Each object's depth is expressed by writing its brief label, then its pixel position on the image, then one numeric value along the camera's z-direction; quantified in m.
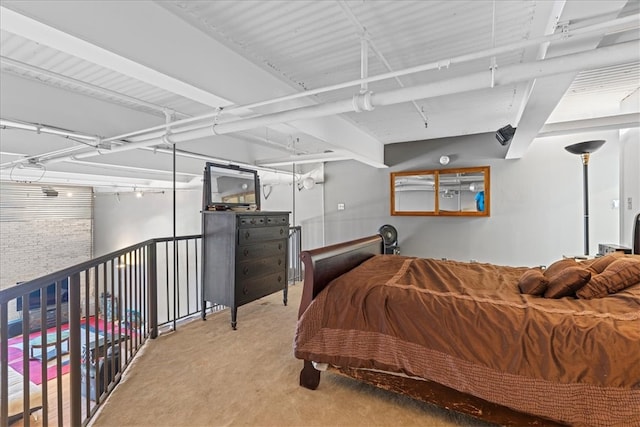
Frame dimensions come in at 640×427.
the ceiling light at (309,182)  5.55
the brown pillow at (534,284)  2.02
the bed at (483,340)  1.41
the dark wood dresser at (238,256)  3.22
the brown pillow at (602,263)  2.19
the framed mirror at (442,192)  4.80
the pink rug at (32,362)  4.89
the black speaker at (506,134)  3.49
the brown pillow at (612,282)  1.90
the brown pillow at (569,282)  1.93
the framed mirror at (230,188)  3.52
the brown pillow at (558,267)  2.22
